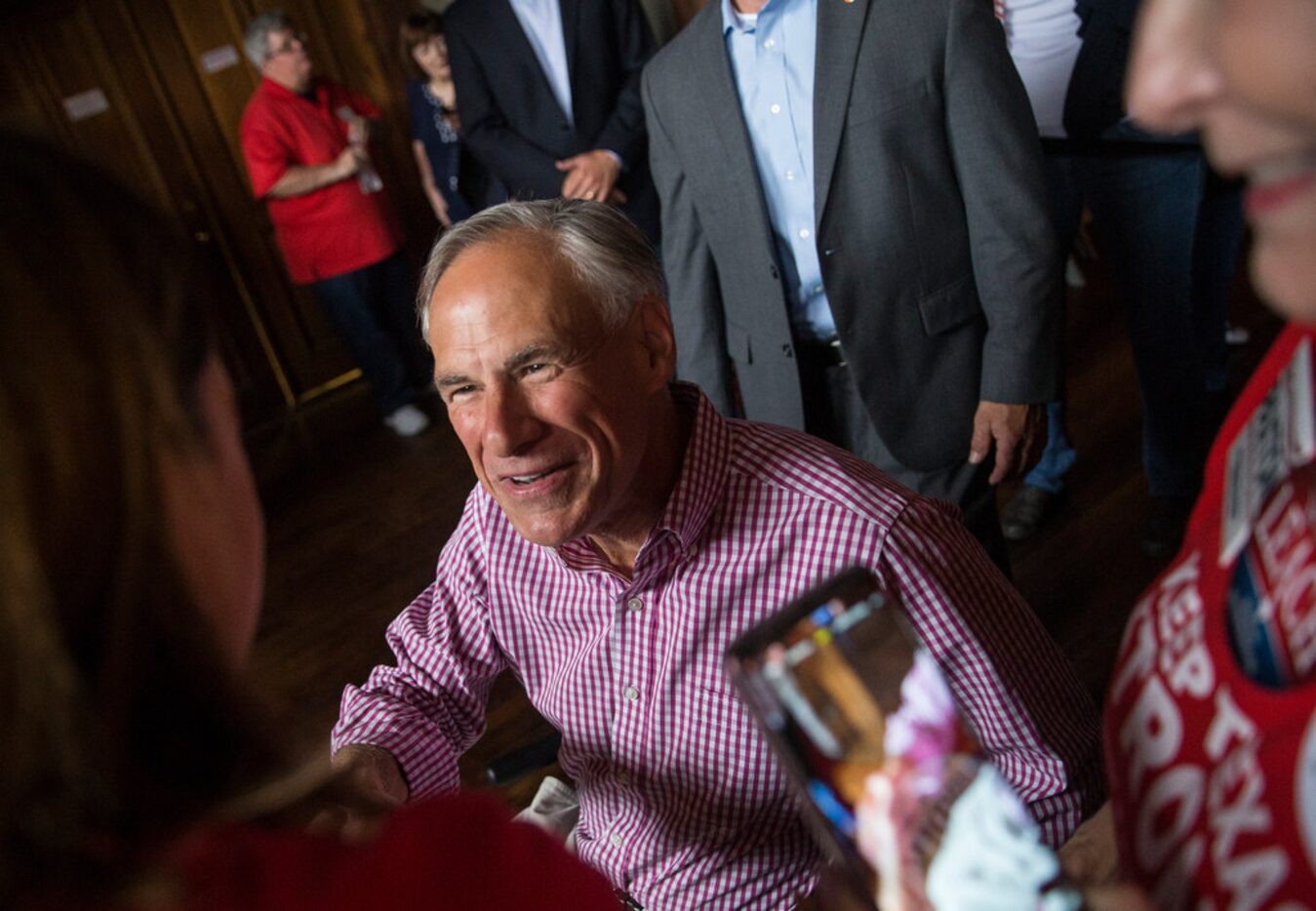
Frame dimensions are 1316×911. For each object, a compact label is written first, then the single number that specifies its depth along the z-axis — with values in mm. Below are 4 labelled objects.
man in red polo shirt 3889
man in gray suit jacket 1508
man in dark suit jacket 2930
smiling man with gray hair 1075
